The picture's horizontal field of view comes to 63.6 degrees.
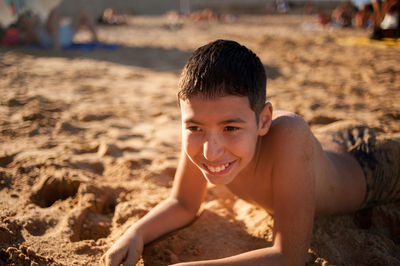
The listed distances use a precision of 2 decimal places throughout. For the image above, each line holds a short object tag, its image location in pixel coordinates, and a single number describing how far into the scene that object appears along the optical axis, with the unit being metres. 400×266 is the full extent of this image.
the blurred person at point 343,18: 12.74
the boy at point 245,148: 1.37
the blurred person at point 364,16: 11.71
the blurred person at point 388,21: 7.71
